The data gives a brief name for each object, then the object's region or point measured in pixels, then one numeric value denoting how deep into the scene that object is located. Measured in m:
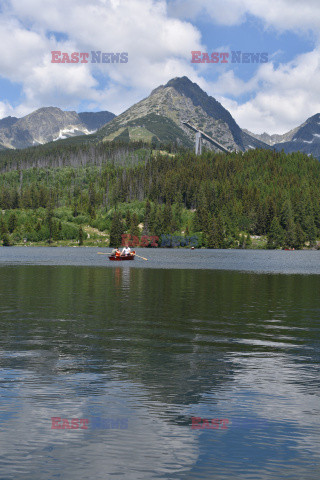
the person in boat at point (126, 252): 145.38
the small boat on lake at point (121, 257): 142.12
